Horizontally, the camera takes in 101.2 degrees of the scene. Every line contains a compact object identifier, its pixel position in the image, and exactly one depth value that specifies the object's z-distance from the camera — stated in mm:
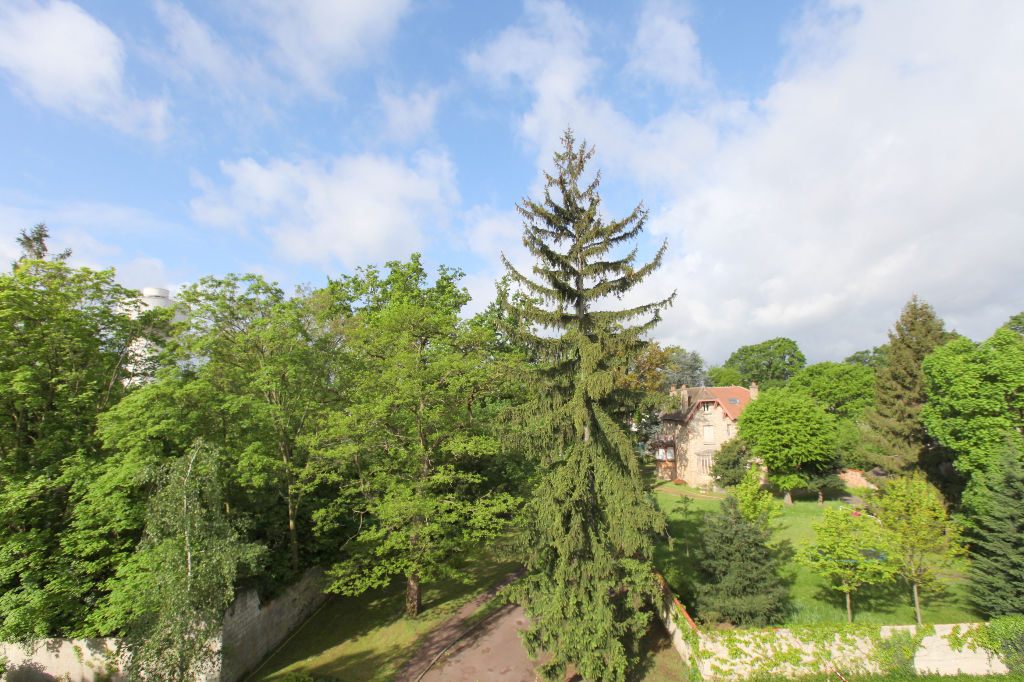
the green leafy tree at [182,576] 8945
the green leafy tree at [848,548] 13453
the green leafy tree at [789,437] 29766
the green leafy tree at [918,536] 13109
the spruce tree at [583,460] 11727
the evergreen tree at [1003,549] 13164
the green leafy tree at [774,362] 80188
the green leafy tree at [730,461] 31488
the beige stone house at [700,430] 41125
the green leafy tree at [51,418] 12102
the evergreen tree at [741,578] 13344
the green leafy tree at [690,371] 85125
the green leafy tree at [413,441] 15312
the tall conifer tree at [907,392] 23688
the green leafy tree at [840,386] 53062
